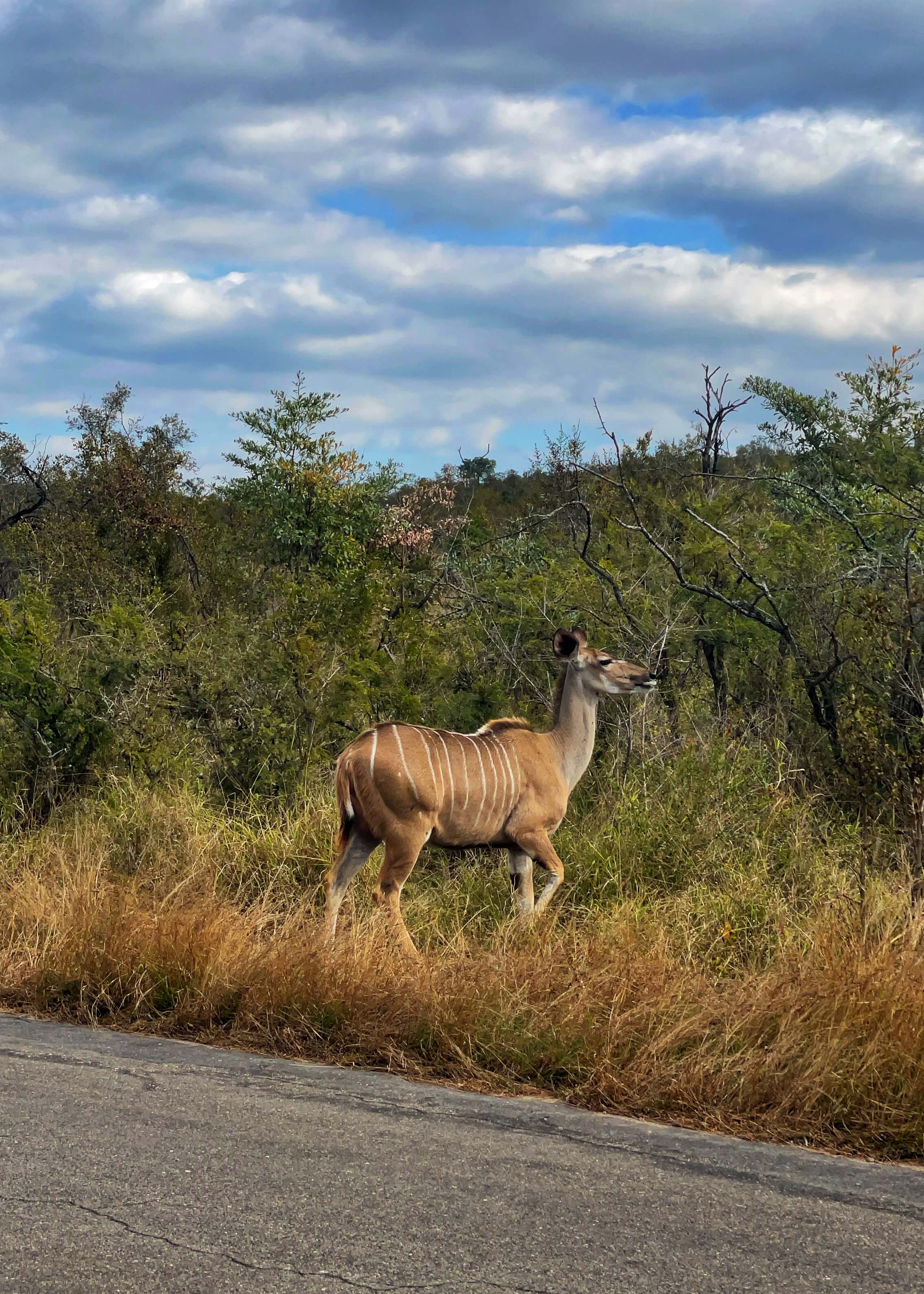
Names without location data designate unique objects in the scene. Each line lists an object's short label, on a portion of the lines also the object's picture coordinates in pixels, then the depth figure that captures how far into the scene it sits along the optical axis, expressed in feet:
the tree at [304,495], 148.87
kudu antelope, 50.34
